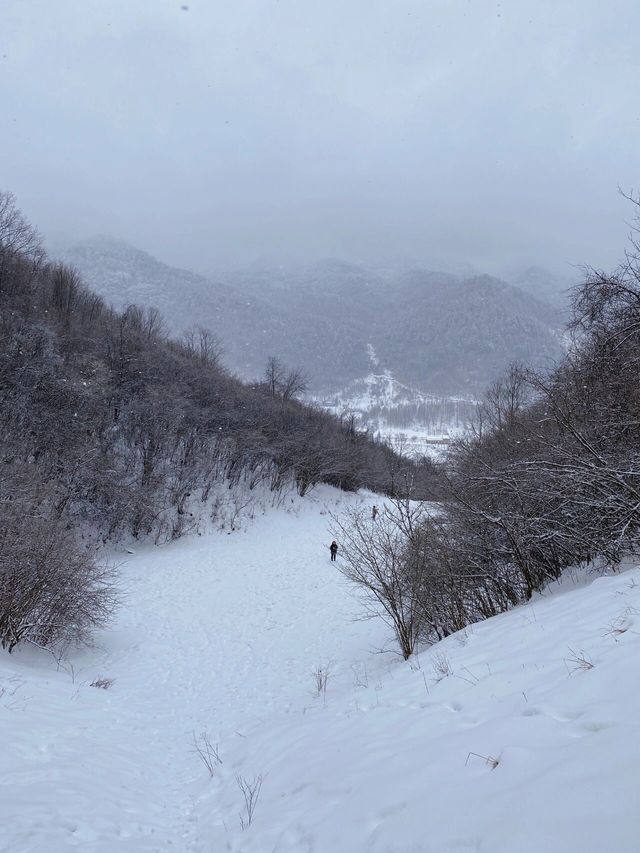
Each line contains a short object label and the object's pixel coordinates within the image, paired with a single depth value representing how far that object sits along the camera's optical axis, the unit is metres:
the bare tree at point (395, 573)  10.26
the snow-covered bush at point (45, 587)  9.89
